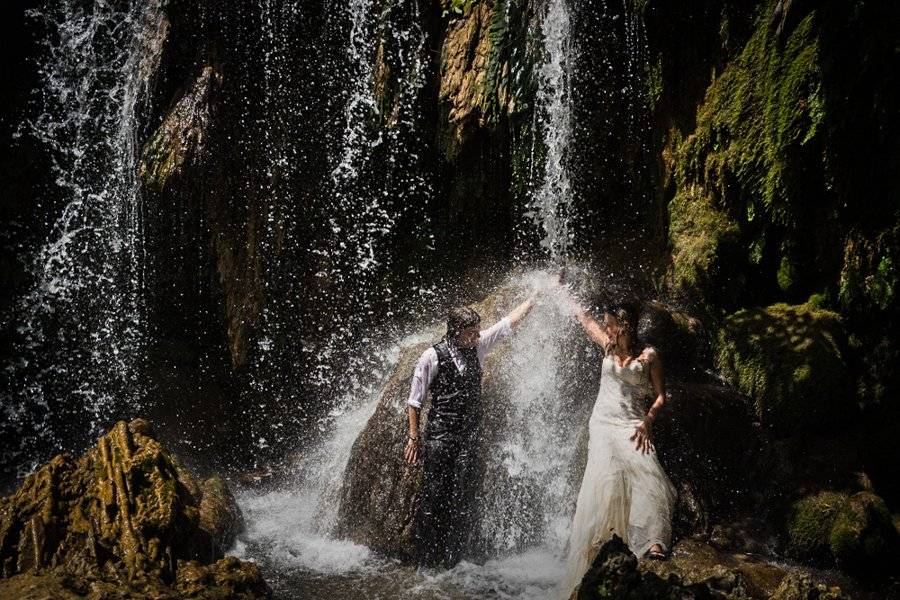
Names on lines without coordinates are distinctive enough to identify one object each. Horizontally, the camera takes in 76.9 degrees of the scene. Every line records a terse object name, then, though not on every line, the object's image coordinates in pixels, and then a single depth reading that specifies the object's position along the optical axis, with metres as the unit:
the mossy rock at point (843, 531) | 4.39
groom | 4.65
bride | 3.93
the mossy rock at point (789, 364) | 5.19
